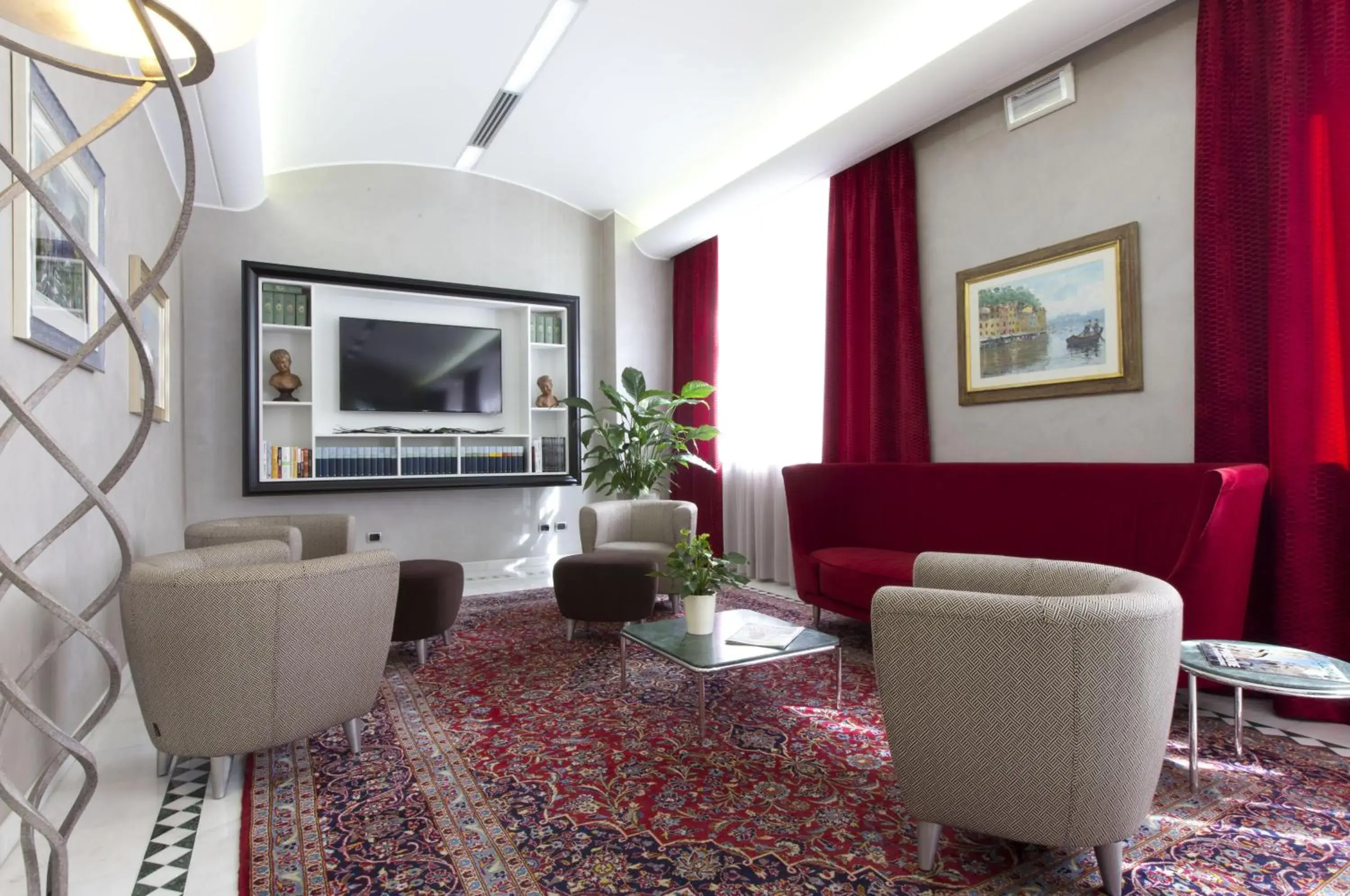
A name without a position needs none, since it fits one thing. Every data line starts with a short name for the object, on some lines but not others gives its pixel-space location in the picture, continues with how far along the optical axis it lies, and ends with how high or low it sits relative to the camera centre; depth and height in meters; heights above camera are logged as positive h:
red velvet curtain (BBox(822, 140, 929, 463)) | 4.37 +0.79
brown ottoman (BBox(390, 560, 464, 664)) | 3.39 -0.70
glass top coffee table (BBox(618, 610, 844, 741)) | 2.49 -0.70
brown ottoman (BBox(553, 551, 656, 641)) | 3.63 -0.68
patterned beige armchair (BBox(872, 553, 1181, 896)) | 1.53 -0.55
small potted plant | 2.79 -0.47
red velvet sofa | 2.58 -0.34
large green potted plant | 5.52 +0.08
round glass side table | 1.80 -0.59
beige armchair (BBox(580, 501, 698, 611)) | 4.61 -0.47
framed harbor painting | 3.36 +0.61
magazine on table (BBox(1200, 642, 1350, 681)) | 1.95 -0.60
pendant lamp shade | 1.16 +0.70
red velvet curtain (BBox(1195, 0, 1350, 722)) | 2.65 +0.61
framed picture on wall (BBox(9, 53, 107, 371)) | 2.00 +0.66
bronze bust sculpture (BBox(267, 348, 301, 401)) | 5.26 +0.55
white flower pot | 2.79 -0.61
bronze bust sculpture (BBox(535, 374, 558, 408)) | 6.16 +0.48
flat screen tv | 5.57 +0.66
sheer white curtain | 5.19 +0.65
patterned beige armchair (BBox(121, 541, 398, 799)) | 2.00 -0.54
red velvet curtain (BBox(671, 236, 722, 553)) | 6.13 +0.85
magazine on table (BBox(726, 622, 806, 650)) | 2.65 -0.69
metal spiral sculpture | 1.09 -0.03
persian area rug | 1.74 -0.99
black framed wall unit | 5.20 +0.54
